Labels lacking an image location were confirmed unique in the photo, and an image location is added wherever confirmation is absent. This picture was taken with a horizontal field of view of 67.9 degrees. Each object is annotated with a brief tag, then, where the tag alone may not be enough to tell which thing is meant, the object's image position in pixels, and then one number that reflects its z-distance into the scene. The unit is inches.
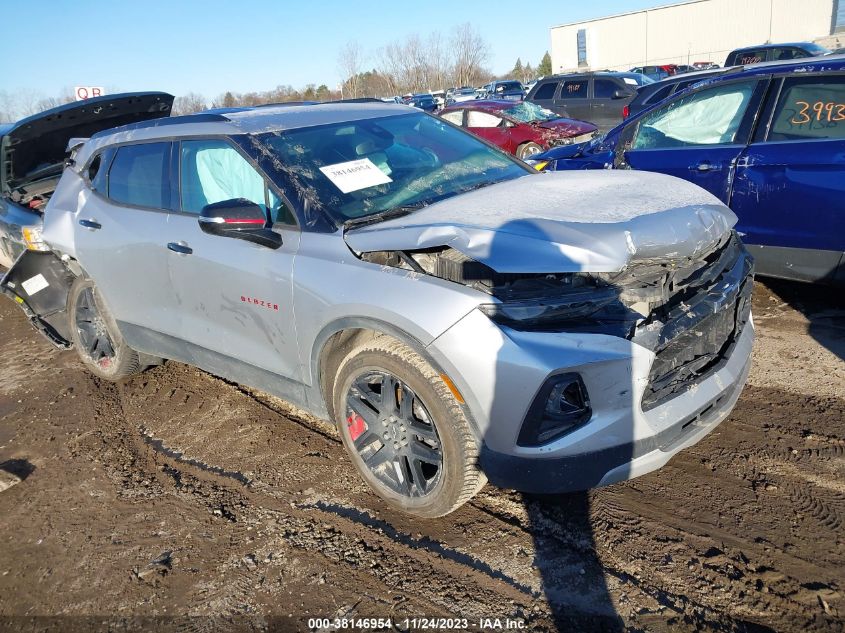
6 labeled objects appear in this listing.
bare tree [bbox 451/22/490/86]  2326.5
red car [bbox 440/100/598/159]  484.7
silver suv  93.0
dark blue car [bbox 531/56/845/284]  163.2
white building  1788.9
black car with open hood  223.1
